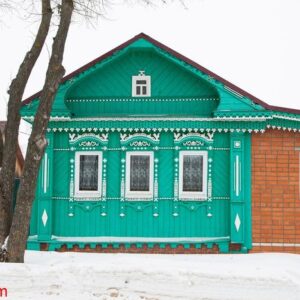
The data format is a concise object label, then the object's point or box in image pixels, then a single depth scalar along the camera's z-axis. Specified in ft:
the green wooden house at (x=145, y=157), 34.40
